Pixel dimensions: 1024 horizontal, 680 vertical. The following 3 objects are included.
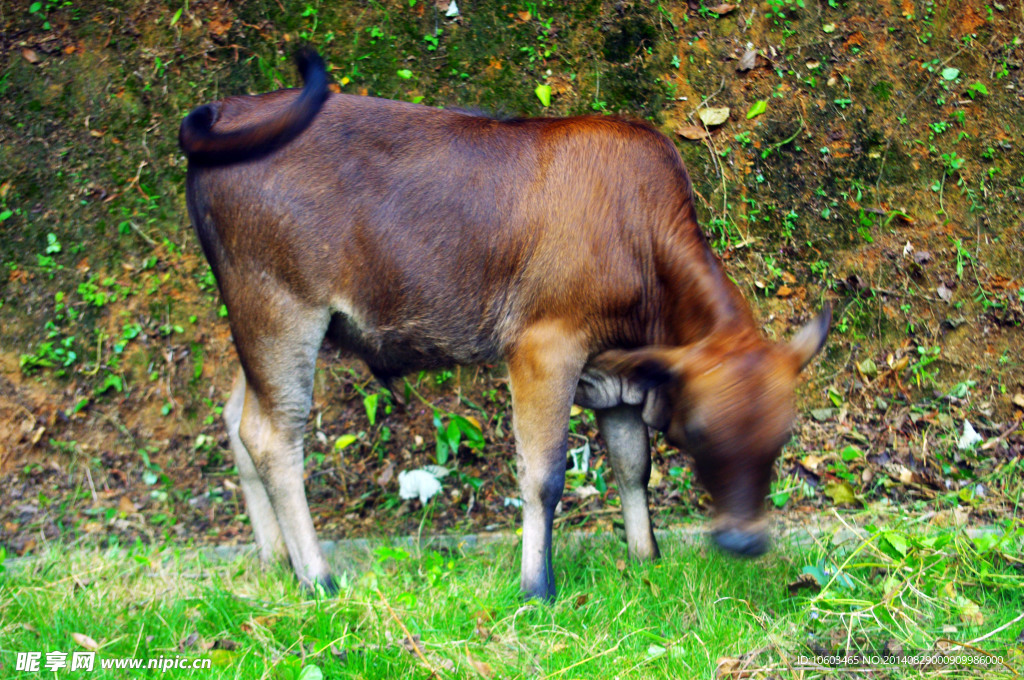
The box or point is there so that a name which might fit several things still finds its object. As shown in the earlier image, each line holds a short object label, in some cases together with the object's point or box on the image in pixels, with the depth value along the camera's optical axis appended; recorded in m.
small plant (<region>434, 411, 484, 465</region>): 5.39
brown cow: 3.84
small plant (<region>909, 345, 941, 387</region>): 5.58
